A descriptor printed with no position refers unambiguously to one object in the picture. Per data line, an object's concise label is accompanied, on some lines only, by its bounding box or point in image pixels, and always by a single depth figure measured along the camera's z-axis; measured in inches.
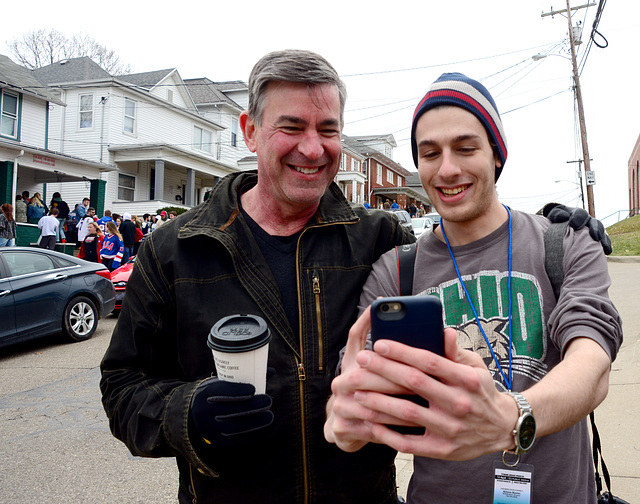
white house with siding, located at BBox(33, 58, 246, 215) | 1012.5
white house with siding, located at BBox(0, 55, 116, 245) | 777.6
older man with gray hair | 76.1
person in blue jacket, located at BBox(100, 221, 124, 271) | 552.7
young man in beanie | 43.1
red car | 409.7
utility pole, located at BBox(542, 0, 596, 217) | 904.9
